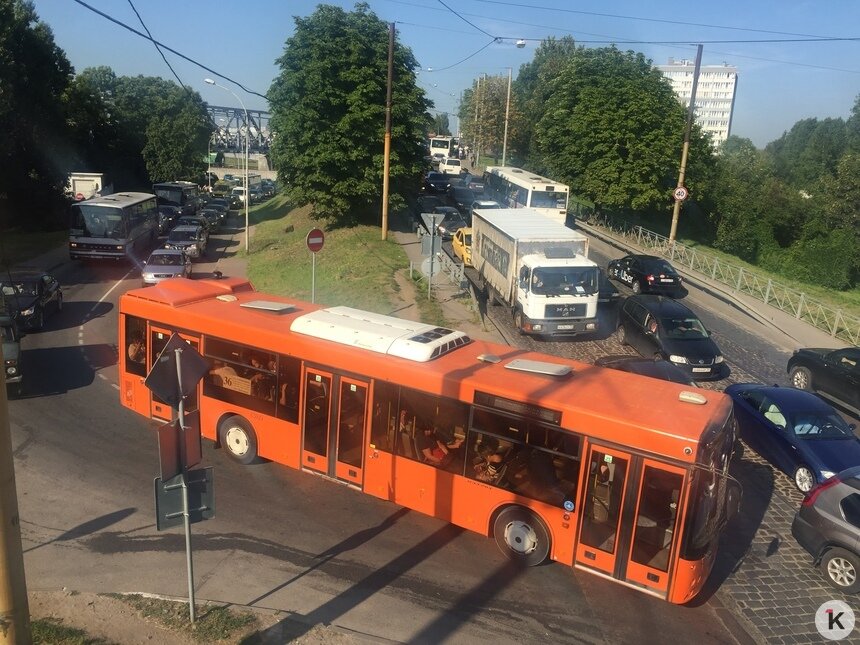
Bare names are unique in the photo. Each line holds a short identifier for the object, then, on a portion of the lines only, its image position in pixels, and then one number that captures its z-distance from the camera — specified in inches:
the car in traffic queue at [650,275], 1033.5
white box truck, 783.1
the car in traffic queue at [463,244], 1197.7
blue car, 461.1
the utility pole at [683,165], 1339.8
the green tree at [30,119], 1448.1
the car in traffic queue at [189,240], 1282.0
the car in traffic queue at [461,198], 1815.9
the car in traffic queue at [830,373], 619.2
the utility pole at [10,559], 210.7
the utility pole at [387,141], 1193.4
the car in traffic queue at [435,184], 2160.4
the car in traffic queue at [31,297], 769.6
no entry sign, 674.2
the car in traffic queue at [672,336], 676.7
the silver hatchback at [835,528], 345.1
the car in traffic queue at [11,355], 567.5
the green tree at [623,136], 1577.3
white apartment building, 7590.6
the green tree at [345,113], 1333.7
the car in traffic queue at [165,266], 1005.2
